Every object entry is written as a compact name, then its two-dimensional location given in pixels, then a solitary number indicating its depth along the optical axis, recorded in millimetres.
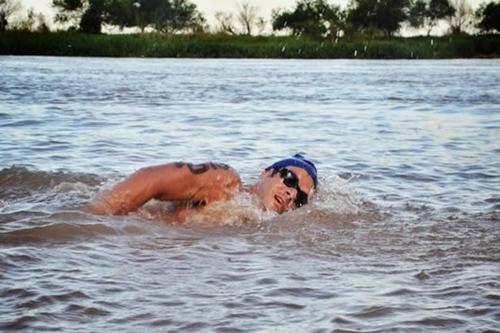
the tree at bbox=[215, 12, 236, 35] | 60531
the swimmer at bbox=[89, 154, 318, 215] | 5191
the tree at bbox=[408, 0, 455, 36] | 79062
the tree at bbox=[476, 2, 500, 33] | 77562
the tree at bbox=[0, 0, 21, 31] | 62119
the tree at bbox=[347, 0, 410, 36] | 77875
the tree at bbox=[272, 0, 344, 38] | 76250
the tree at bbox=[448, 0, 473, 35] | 75250
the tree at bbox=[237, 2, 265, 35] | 72125
